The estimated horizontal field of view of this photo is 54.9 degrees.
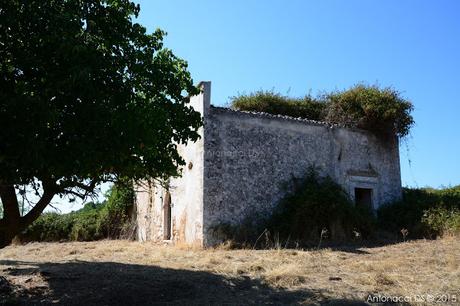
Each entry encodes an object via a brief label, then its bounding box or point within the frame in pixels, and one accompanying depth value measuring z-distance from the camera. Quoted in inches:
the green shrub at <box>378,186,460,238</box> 576.7
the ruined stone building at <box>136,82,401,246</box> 553.9
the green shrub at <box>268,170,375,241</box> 559.8
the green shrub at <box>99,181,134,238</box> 861.2
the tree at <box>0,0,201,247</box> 236.1
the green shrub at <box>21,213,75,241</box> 877.8
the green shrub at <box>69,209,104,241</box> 855.7
